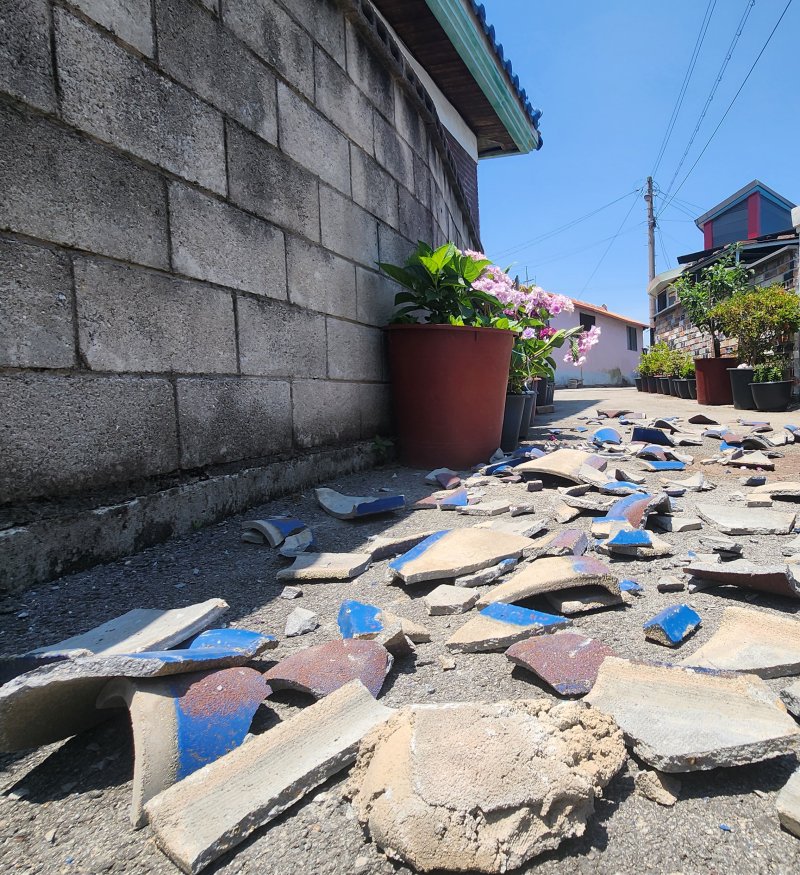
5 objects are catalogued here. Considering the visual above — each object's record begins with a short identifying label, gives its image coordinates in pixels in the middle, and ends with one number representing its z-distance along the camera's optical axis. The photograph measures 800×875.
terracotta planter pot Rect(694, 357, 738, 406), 9.33
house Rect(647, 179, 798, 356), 15.18
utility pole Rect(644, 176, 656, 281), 27.18
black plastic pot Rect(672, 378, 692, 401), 11.69
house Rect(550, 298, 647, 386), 25.92
